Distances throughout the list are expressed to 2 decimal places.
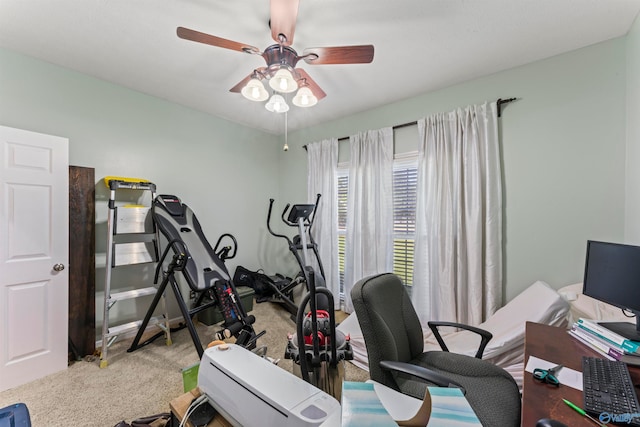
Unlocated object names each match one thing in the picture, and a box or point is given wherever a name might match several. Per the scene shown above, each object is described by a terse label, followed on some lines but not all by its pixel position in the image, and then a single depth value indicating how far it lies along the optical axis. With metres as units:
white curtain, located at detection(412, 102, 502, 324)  2.39
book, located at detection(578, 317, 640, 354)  1.12
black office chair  1.11
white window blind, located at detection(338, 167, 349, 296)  3.52
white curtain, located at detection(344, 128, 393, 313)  3.06
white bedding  1.67
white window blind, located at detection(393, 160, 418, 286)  2.98
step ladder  2.30
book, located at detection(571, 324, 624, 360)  1.14
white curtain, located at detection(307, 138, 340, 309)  3.50
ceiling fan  1.49
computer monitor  1.20
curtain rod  2.37
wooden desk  0.83
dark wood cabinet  2.31
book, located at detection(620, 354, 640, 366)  1.06
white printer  0.89
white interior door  1.94
